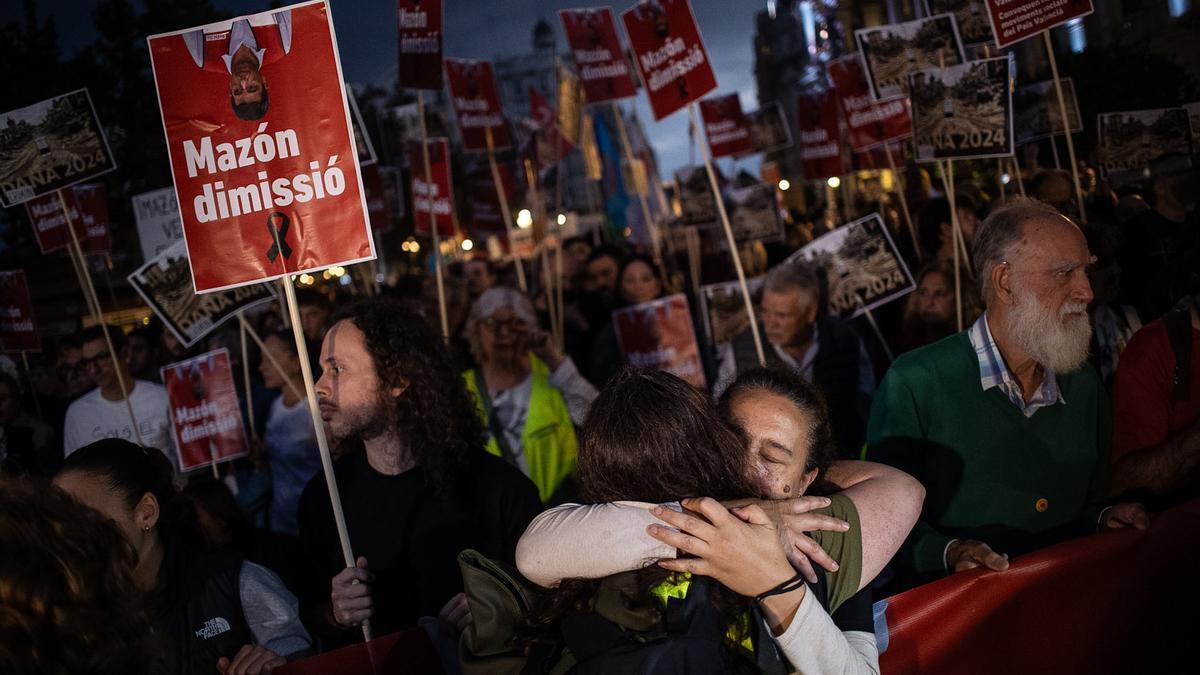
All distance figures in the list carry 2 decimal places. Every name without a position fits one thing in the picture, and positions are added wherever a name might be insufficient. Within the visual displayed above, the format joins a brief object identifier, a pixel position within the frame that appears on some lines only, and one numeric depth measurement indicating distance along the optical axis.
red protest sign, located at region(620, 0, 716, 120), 6.55
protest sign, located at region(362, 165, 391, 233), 10.08
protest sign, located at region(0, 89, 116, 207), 6.23
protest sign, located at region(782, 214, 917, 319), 6.50
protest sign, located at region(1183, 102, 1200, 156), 6.36
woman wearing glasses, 5.28
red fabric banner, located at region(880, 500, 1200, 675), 2.73
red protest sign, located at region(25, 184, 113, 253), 8.87
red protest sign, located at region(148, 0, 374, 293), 3.28
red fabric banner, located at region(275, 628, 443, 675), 2.78
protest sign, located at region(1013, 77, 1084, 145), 9.16
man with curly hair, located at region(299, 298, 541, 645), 3.48
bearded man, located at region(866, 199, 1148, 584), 3.27
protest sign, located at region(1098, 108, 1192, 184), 7.32
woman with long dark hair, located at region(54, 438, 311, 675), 3.04
